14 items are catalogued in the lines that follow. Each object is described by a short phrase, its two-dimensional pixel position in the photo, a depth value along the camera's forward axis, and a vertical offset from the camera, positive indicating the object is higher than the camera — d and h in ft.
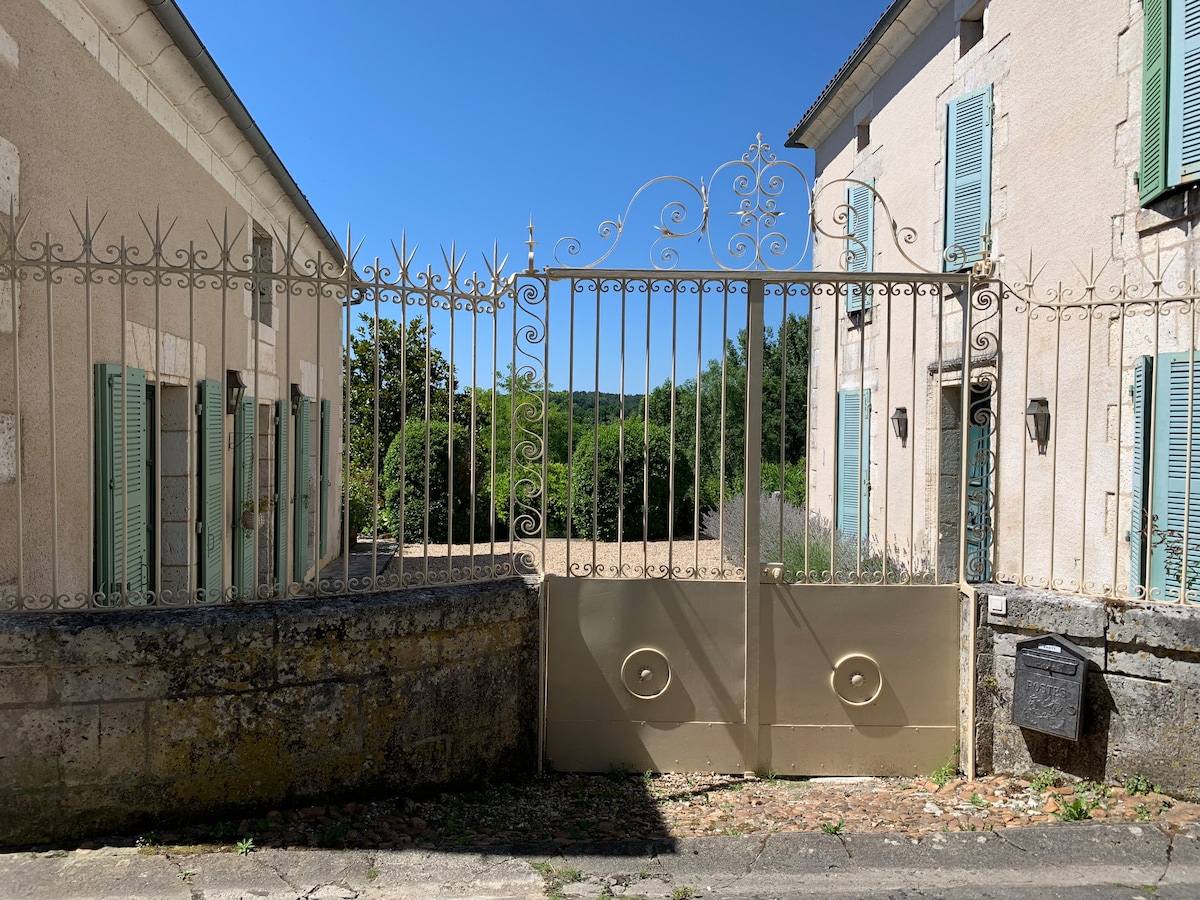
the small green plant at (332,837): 10.66 -5.08
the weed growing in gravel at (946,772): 13.21 -5.23
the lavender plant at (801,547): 13.53 -3.01
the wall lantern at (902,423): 25.05 +0.27
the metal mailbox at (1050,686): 12.01 -3.57
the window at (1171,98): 15.31 +6.08
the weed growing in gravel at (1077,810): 11.59 -5.09
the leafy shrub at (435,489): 40.29 -2.88
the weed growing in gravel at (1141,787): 12.02 -4.91
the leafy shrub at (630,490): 40.96 -2.95
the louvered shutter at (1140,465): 15.60 -0.58
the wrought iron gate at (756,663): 13.46 -3.62
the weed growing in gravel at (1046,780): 12.51 -5.03
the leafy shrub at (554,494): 43.21 -3.52
